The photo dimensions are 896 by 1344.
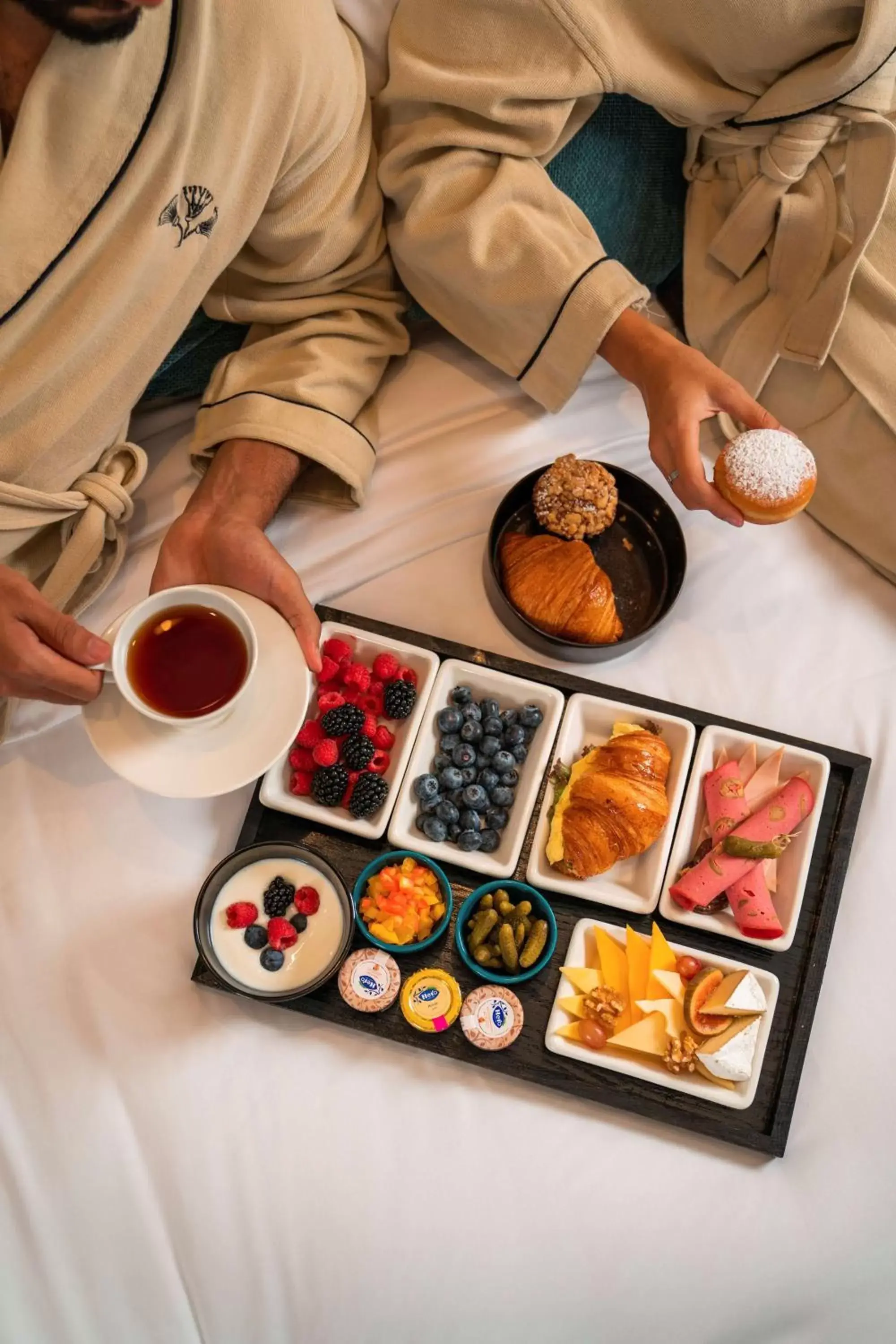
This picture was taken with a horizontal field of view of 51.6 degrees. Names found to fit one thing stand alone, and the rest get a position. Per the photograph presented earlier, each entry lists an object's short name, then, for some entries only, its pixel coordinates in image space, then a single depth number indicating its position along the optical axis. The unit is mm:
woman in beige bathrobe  1159
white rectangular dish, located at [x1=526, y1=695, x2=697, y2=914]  1182
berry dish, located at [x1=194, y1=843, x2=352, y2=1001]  1131
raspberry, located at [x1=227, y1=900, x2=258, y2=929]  1142
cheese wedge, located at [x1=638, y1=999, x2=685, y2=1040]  1130
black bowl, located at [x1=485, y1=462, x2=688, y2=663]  1302
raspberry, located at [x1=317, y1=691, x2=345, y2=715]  1246
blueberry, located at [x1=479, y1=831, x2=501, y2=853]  1204
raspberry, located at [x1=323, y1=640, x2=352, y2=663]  1264
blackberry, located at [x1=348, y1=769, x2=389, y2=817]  1177
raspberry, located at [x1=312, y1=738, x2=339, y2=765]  1191
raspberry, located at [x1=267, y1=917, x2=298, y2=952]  1140
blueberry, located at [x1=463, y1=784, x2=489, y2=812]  1204
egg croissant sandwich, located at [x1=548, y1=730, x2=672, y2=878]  1164
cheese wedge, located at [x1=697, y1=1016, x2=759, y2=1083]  1108
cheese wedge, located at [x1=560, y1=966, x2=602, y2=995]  1156
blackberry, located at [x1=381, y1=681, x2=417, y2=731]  1235
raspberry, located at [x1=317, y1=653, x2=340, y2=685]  1252
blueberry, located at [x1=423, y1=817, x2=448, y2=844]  1193
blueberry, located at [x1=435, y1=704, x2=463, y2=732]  1237
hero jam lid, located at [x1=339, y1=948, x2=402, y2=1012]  1138
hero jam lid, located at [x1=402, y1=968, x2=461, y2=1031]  1136
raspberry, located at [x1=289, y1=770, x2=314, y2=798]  1207
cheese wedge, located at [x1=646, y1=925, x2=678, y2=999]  1160
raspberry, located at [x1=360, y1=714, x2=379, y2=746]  1230
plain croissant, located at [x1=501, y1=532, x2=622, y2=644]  1250
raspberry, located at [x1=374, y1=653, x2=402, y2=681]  1257
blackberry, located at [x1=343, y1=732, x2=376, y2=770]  1196
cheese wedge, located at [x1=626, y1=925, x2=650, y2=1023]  1149
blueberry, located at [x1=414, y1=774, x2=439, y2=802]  1199
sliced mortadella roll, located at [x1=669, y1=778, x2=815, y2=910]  1170
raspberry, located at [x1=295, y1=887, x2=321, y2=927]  1159
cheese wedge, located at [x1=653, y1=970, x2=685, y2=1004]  1145
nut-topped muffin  1276
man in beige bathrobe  932
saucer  995
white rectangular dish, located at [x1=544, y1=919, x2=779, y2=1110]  1119
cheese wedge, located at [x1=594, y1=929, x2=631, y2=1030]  1165
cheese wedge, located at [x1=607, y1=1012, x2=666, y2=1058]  1120
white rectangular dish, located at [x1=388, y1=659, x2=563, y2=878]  1192
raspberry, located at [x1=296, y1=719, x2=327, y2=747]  1225
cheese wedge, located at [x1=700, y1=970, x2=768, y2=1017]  1124
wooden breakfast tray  1138
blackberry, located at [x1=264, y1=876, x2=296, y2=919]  1148
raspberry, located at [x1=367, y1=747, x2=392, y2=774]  1227
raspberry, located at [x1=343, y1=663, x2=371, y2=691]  1232
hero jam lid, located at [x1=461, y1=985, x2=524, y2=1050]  1130
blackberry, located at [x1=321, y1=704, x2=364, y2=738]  1207
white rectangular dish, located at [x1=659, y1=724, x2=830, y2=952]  1183
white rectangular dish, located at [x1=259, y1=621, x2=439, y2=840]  1193
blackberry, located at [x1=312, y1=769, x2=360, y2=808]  1181
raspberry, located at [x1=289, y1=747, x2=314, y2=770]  1217
